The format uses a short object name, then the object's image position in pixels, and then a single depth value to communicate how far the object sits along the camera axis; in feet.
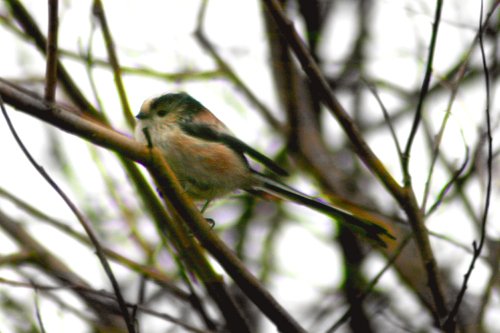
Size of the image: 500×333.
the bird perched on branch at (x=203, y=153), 20.17
